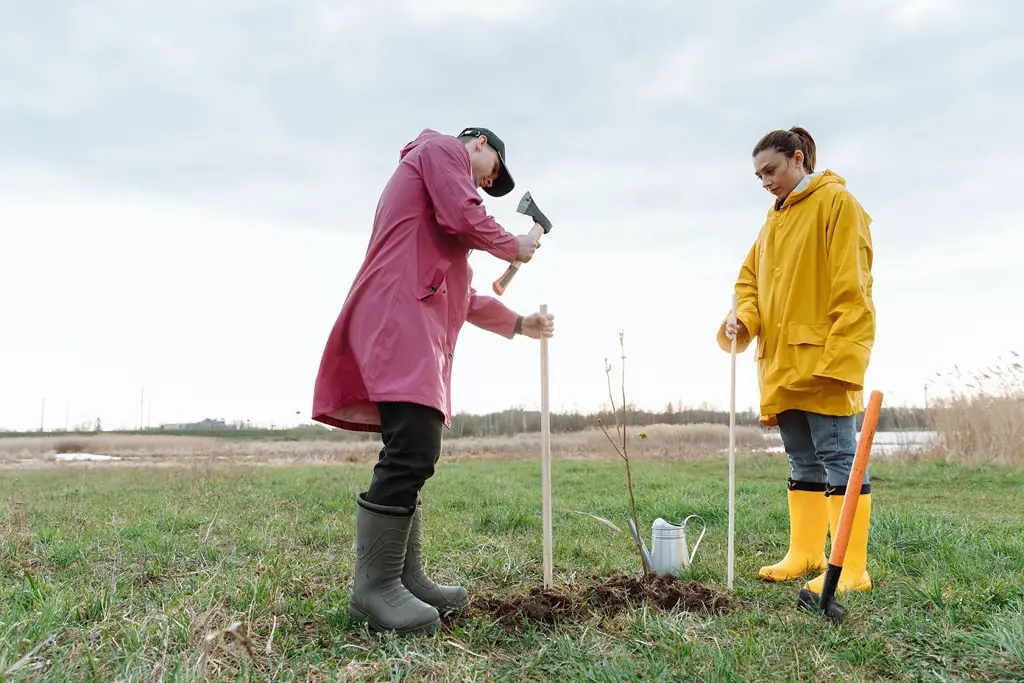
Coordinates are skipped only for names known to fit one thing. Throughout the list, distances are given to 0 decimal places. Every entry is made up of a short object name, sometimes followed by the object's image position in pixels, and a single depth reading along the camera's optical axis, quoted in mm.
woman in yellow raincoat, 3172
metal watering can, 3383
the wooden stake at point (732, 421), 3085
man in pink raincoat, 2453
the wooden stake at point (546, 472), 2900
